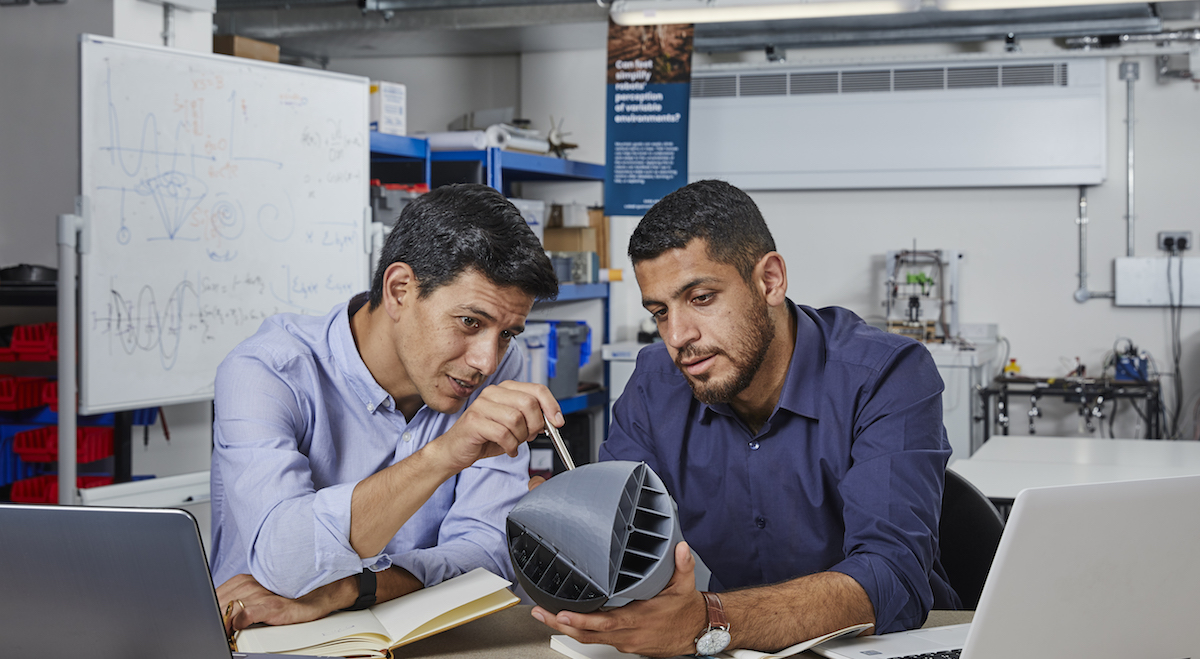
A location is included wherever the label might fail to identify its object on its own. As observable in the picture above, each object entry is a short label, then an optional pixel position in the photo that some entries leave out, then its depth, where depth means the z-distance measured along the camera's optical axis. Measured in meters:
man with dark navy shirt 1.32
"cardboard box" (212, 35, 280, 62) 3.09
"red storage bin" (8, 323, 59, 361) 2.88
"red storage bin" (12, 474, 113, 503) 2.96
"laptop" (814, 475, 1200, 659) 0.81
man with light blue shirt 1.17
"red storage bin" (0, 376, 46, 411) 2.90
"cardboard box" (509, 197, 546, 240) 4.26
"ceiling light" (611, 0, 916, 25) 3.60
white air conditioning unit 4.88
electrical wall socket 4.93
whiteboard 2.58
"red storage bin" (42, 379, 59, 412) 2.97
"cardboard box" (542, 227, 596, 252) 4.73
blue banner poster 4.48
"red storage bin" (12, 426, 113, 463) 2.89
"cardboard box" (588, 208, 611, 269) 4.89
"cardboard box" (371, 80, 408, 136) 3.73
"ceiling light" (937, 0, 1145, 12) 3.57
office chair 1.52
